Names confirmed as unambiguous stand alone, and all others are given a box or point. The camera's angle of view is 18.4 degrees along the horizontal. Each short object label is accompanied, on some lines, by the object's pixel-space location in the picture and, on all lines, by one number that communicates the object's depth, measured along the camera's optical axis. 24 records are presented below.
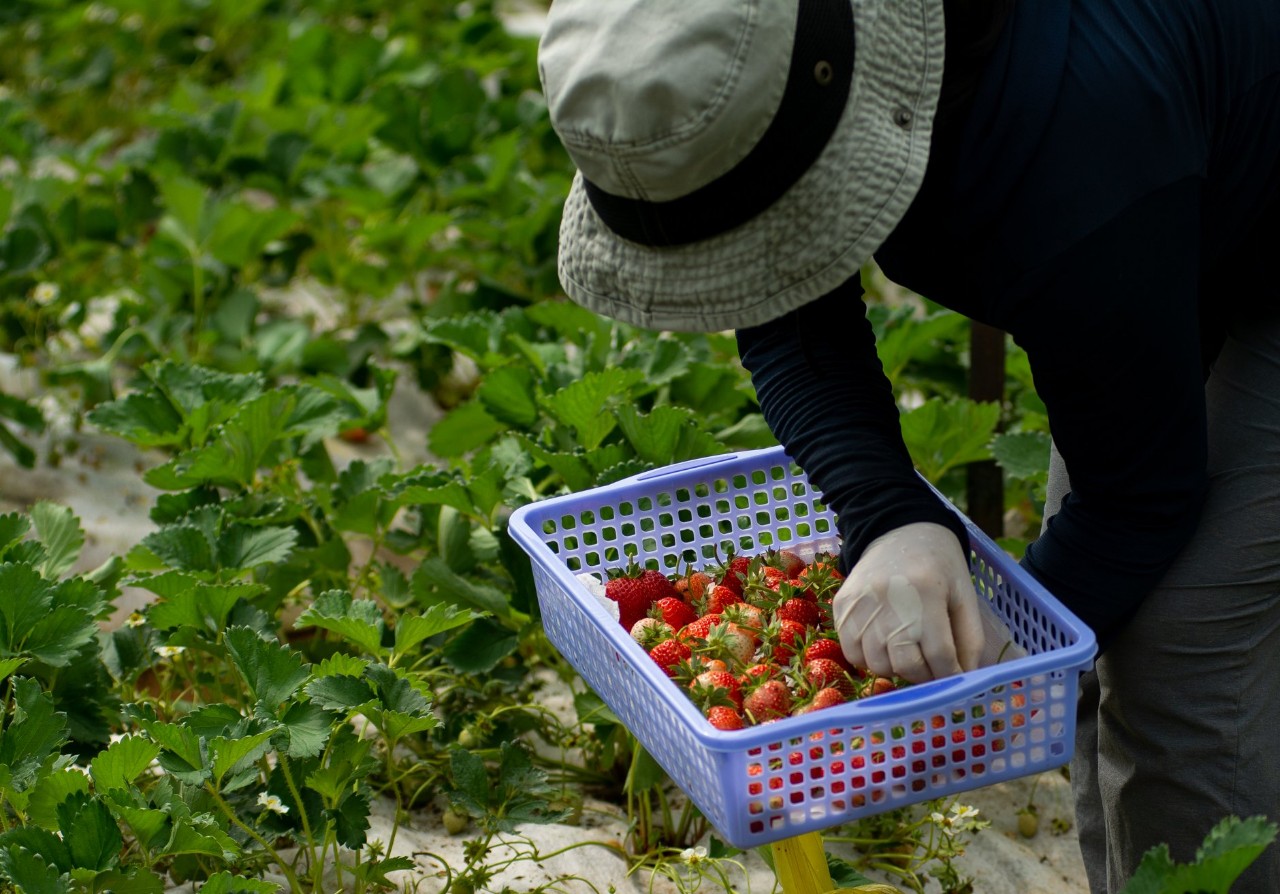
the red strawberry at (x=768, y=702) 2.59
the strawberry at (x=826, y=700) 2.57
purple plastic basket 2.47
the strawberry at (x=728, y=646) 2.65
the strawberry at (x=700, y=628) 2.68
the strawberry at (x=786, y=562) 2.77
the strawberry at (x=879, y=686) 2.58
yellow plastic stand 2.64
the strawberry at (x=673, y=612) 2.71
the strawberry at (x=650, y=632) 2.67
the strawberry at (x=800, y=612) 2.69
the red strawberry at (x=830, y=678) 2.60
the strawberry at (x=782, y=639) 2.66
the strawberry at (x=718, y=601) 2.73
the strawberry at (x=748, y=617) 2.68
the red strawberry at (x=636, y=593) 2.74
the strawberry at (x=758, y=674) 2.62
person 2.39
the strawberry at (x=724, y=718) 2.56
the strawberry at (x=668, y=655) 2.65
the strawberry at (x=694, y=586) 2.77
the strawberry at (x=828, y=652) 2.63
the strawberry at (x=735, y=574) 2.78
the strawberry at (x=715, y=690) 2.59
